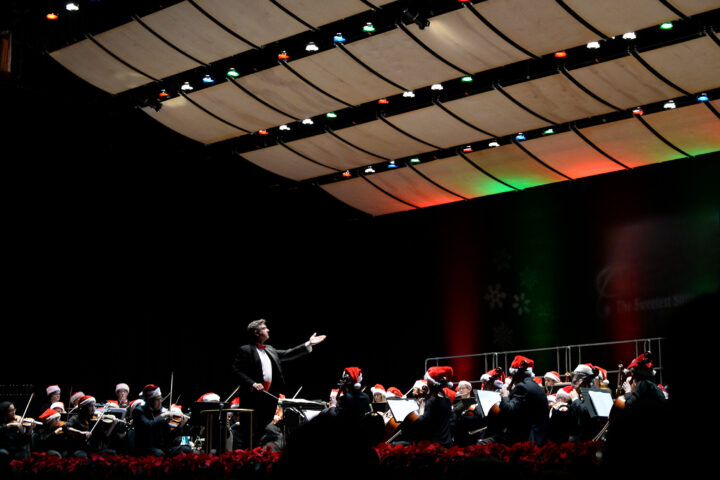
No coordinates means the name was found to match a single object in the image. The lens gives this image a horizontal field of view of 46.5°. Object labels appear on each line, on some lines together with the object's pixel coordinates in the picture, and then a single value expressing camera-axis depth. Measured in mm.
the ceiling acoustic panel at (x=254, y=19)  11930
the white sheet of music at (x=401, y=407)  10008
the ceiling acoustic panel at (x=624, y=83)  12938
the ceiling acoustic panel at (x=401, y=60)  12684
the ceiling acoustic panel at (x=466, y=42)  12094
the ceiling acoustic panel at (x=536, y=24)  11516
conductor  9164
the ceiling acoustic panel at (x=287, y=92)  14047
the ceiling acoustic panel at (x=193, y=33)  12320
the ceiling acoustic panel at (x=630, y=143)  14883
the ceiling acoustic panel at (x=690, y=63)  12172
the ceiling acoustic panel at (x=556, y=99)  13602
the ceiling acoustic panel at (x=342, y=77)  13320
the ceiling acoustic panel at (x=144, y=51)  12953
